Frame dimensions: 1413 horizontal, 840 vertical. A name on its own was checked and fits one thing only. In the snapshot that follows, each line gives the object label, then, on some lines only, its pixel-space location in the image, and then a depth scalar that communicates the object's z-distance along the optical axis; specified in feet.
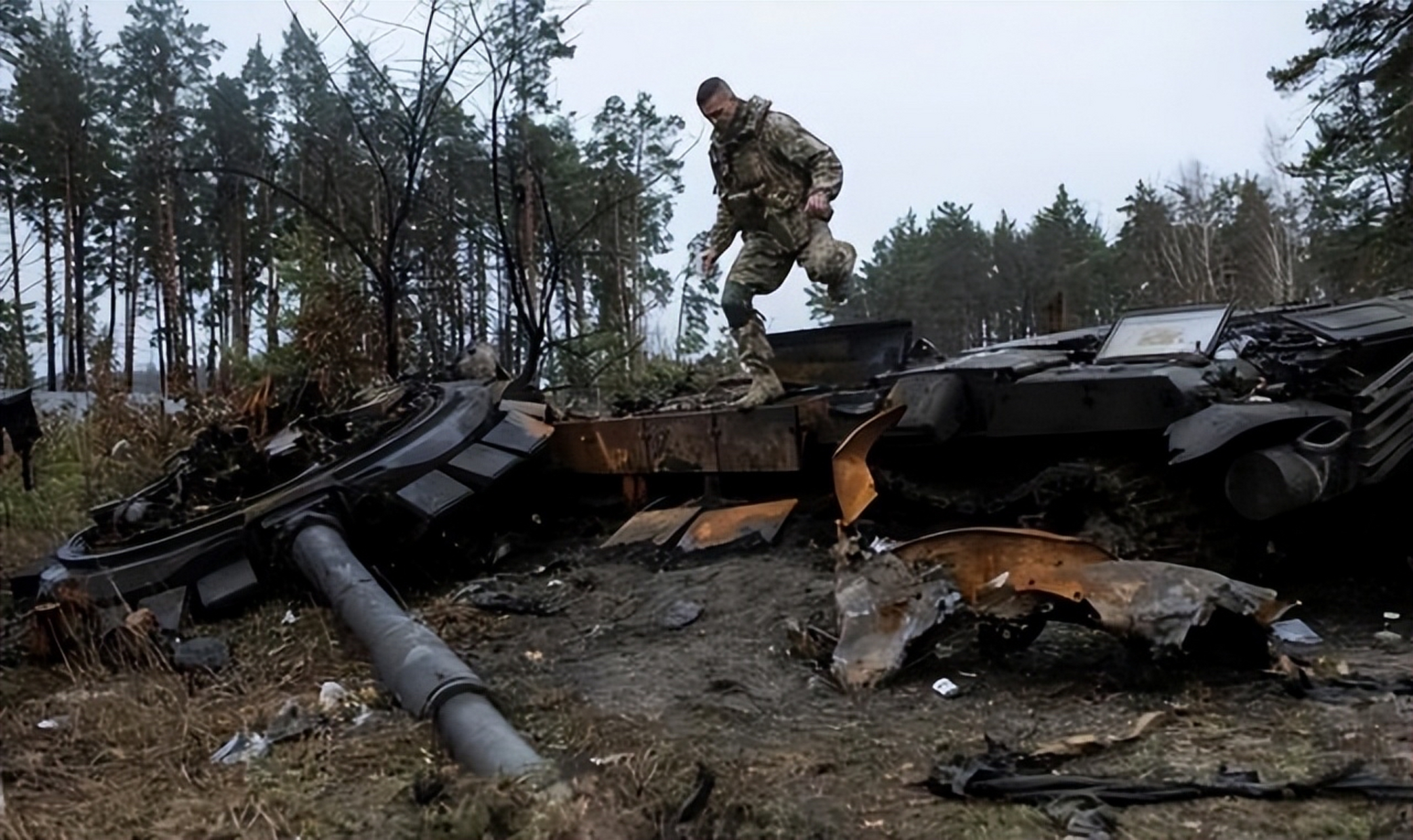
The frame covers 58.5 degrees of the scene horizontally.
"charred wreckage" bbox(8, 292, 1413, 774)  15.47
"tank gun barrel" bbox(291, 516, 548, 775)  12.27
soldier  23.68
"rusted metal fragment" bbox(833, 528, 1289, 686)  14.14
